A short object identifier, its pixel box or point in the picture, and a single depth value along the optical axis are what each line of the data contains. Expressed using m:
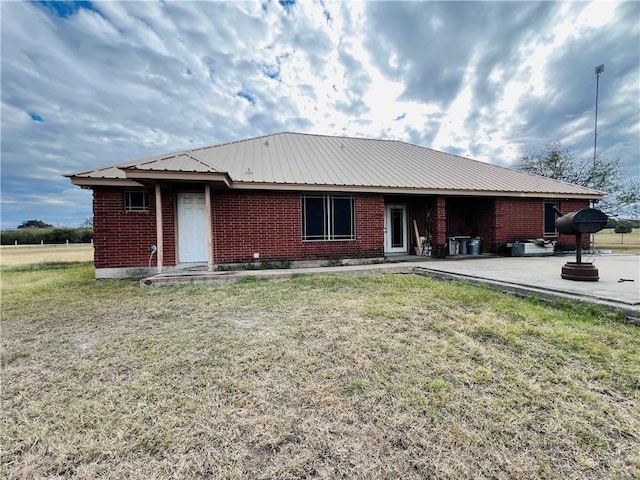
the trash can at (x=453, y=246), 11.16
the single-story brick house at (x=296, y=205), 7.90
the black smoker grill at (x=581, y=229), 5.39
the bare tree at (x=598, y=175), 19.38
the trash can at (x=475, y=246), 11.07
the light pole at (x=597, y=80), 14.96
